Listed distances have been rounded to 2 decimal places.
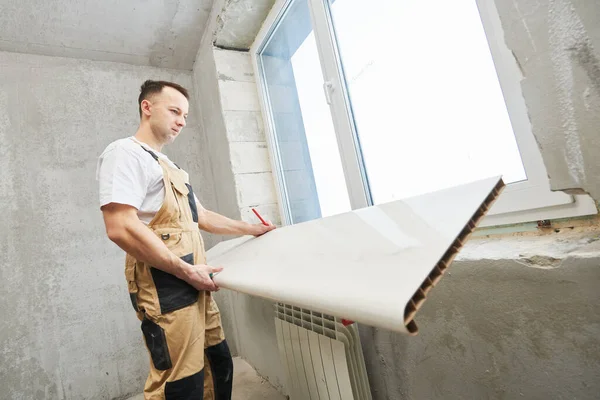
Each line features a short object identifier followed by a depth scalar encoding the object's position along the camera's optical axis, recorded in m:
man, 1.05
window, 0.83
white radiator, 1.07
